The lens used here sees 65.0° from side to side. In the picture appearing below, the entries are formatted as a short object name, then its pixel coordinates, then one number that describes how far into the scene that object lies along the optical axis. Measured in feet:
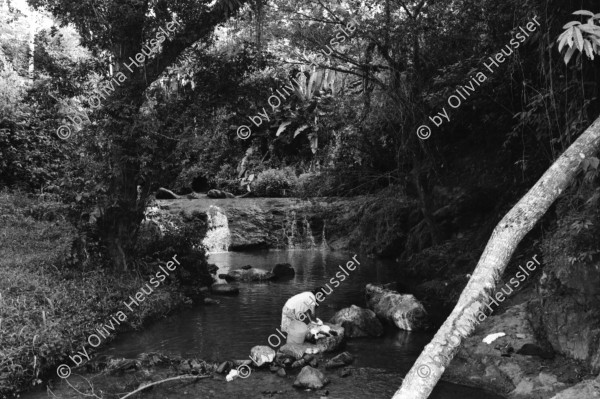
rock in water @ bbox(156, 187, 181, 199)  74.81
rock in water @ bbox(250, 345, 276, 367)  22.68
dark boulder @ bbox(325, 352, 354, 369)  22.33
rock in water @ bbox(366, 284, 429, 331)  28.05
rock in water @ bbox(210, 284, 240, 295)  37.58
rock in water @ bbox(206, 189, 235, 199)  75.72
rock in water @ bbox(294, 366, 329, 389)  20.03
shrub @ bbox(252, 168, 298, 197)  76.48
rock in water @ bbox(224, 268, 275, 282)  43.27
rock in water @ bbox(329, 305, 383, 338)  26.94
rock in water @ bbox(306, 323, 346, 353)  24.27
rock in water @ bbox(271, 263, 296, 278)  44.80
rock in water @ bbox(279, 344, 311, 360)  23.27
